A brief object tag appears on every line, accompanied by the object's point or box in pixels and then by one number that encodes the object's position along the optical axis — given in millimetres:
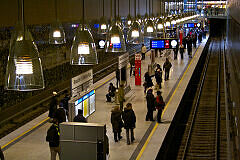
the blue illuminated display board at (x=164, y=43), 27953
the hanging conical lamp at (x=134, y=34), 12969
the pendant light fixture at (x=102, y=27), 19222
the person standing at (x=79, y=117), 12406
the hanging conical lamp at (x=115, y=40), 9648
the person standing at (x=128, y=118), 13509
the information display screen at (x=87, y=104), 13620
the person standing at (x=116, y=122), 13389
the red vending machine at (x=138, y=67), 24431
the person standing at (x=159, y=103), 16062
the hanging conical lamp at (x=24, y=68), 4906
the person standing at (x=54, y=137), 11016
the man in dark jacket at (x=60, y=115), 13453
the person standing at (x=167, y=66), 25766
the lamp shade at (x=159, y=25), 19812
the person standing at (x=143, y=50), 34638
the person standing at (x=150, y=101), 16359
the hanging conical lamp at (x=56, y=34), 13277
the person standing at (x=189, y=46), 39094
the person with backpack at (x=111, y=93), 20527
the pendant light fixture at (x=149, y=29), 15070
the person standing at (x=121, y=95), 17538
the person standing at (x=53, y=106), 15927
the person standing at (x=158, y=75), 23500
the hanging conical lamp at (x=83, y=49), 7398
